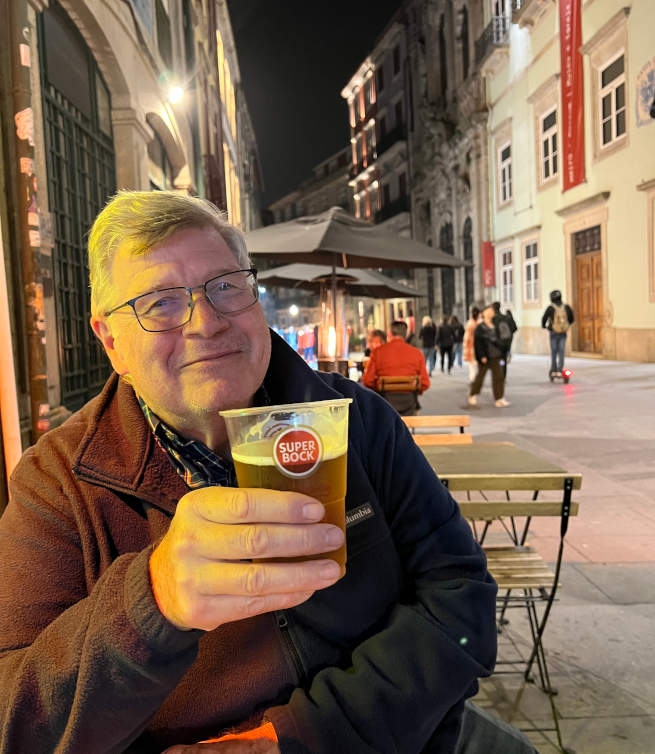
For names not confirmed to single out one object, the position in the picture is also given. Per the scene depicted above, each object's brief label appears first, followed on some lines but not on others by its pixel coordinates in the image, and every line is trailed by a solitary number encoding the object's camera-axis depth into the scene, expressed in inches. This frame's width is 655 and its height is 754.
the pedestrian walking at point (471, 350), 466.6
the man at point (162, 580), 39.4
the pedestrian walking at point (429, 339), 698.2
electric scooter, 541.2
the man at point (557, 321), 530.6
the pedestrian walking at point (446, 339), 726.5
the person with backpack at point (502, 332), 430.3
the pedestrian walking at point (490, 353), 430.3
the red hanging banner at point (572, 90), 710.5
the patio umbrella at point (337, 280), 414.9
